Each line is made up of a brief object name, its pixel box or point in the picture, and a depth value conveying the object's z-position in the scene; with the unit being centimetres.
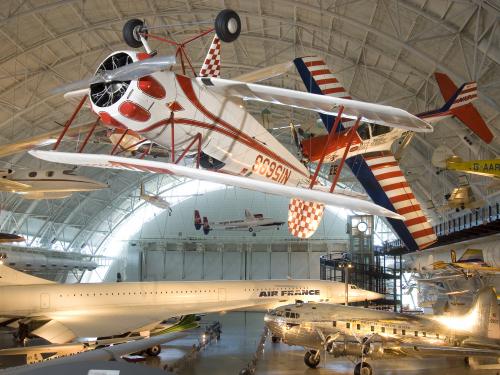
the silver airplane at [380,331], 1488
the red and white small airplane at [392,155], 1169
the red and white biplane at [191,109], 760
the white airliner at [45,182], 1944
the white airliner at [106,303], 1684
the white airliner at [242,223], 4503
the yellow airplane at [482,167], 1442
